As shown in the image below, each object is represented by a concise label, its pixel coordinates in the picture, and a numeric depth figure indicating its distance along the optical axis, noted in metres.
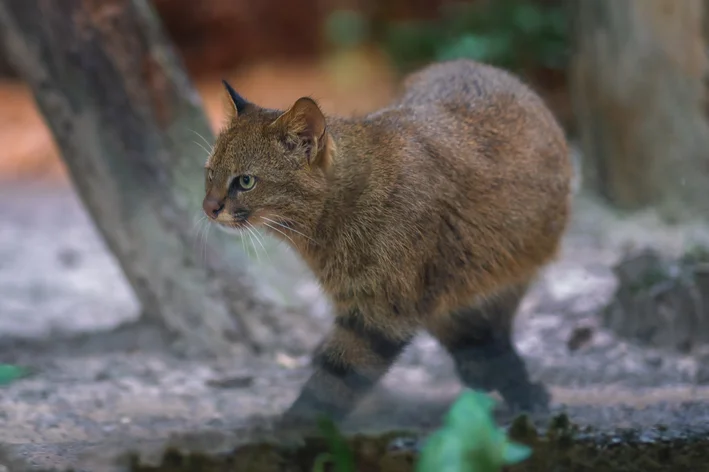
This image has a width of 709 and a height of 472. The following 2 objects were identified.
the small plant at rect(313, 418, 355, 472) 6.27
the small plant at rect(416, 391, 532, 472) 5.25
